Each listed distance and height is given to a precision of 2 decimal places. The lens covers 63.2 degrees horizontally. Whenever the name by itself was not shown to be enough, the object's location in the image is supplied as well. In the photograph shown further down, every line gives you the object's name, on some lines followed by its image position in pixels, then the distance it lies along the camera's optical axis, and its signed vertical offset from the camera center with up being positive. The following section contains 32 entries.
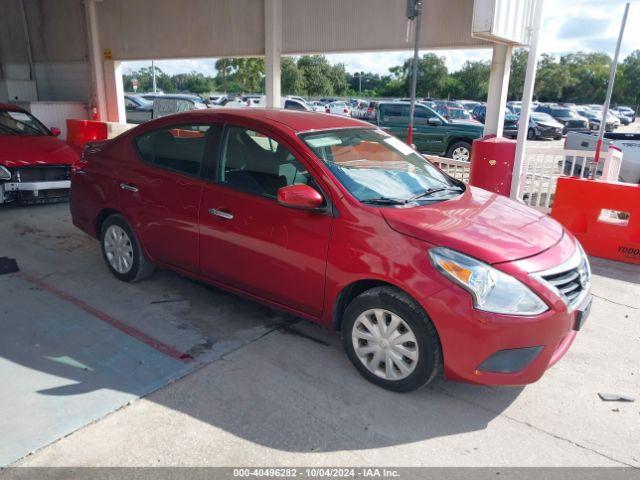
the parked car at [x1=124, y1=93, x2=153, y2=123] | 24.22 -1.49
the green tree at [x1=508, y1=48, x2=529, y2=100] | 54.47 +1.33
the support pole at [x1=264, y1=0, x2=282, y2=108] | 10.91 +0.66
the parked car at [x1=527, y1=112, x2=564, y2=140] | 26.53 -2.00
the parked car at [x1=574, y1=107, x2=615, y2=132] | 31.25 -1.76
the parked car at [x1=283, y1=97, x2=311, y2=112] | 22.27 -0.98
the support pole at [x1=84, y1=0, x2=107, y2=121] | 14.30 +0.29
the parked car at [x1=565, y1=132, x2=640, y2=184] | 10.42 -1.15
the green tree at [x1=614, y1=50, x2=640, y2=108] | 57.78 +0.68
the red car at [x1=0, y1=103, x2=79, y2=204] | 7.63 -1.28
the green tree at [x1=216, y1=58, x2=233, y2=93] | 40.41 +0.85
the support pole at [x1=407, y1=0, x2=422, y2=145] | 6.54 +0.36
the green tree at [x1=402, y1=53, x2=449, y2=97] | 65.31 +1.11
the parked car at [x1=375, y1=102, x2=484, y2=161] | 15.05 -1.31
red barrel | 7.51 -1.09
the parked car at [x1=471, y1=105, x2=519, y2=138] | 24.27 -1.59
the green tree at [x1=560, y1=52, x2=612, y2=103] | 61.16 +0.64
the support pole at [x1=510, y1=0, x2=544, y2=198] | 6.85 -0.17
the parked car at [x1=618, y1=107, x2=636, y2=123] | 44.06 -1.87
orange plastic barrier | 6.12 -1.50
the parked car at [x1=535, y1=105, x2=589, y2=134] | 30.27 -1.66
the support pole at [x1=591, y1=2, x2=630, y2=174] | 6.95 +0.16
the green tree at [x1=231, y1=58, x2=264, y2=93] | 34.84 +0.47
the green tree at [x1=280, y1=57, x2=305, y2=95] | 53.25 +0.19
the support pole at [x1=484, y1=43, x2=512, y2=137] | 8.50 -0.04
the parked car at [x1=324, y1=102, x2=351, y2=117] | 28.70 -1.43
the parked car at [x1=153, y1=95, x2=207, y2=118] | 19.59 -1.04
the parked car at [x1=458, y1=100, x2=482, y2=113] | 33.38 -1.22
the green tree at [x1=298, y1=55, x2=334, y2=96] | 60.06 +0.64
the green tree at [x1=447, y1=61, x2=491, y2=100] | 62.77 +0.39
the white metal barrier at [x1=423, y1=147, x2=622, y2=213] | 7.72 -1.21
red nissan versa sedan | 3.03 -1.04
